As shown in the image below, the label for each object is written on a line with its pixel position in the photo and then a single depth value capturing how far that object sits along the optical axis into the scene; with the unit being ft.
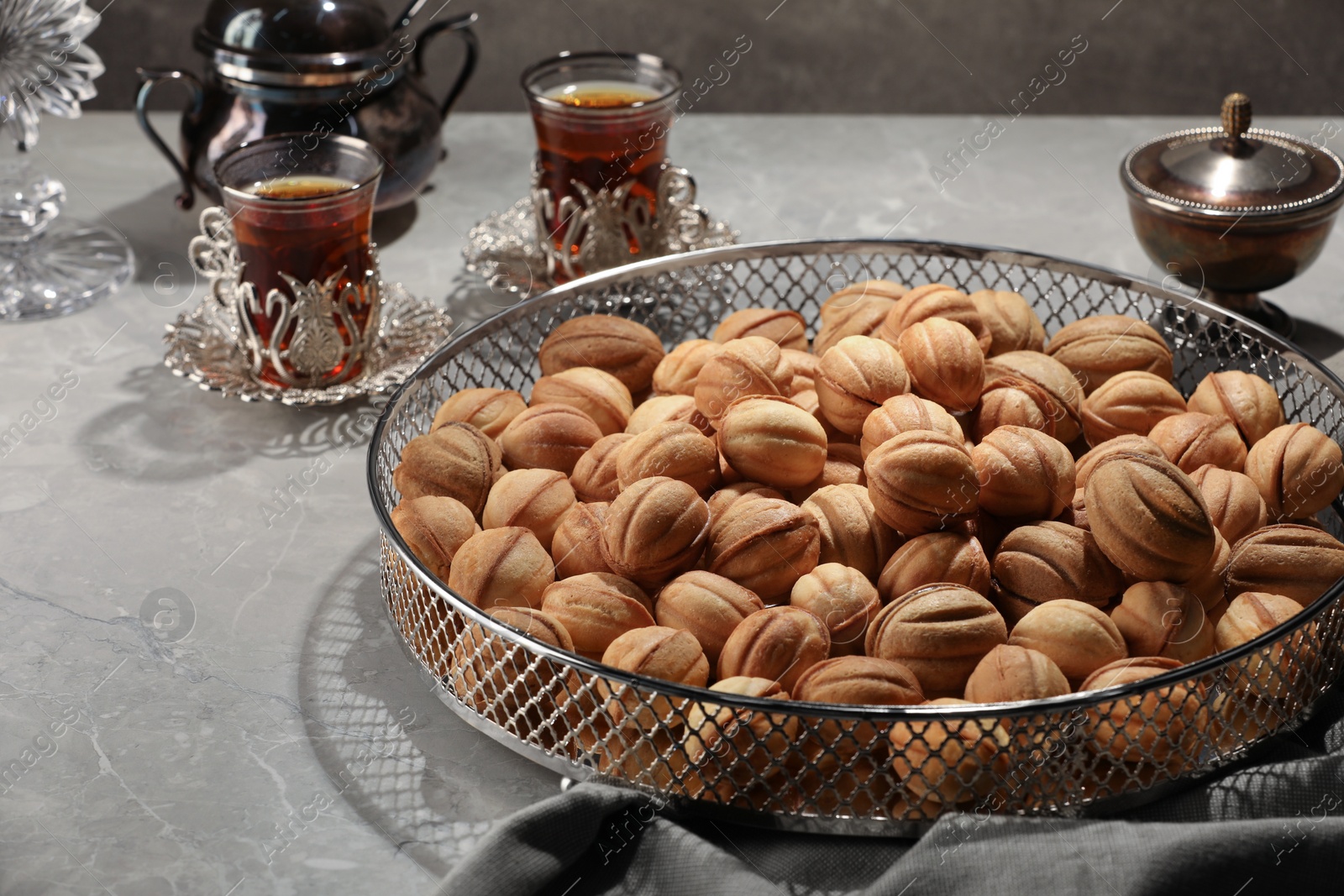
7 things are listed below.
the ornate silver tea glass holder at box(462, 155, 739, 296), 4.02
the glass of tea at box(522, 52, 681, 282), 3.91
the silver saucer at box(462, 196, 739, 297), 4.17
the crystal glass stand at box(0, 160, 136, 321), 4.09
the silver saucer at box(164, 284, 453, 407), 3.47
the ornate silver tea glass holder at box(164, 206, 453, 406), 3.46
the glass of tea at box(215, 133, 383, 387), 3.39
